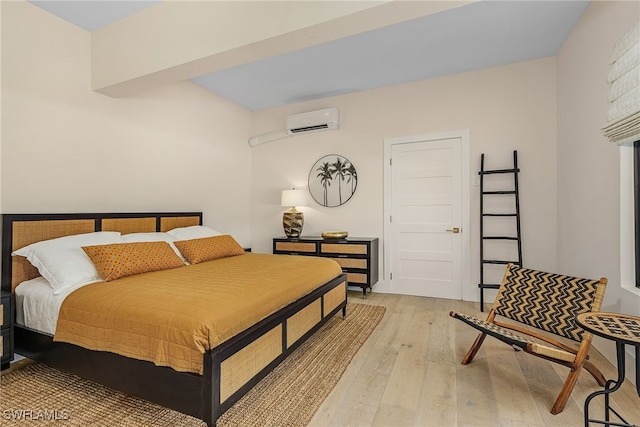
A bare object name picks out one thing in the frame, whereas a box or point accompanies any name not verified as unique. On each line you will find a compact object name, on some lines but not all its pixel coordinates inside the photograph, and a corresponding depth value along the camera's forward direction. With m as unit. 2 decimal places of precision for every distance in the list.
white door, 3.91
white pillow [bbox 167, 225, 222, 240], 3.27
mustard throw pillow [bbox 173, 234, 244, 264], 2.94
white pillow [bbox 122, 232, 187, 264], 2.76
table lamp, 4.45
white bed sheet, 1.99
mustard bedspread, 1.50
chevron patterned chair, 1.73
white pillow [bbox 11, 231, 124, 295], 2.07
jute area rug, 1.65
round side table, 1.32
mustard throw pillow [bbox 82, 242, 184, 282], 2.20
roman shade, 1.82
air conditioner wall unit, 4.39
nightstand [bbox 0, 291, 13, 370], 2.06
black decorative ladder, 3.53
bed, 1.49
